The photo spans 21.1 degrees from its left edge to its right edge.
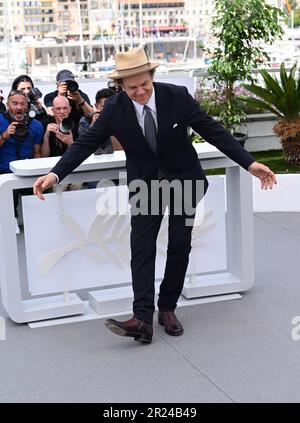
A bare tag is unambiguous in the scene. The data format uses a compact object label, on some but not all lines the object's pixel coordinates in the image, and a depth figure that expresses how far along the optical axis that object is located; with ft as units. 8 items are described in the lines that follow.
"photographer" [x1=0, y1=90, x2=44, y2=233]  24.44
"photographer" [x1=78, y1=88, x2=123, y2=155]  22.98
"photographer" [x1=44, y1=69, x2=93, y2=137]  27.22
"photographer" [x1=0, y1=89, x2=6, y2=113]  28.07
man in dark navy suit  15.78
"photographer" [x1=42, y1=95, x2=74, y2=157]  24.34
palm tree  30.99
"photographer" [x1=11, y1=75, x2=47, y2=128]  25.81
